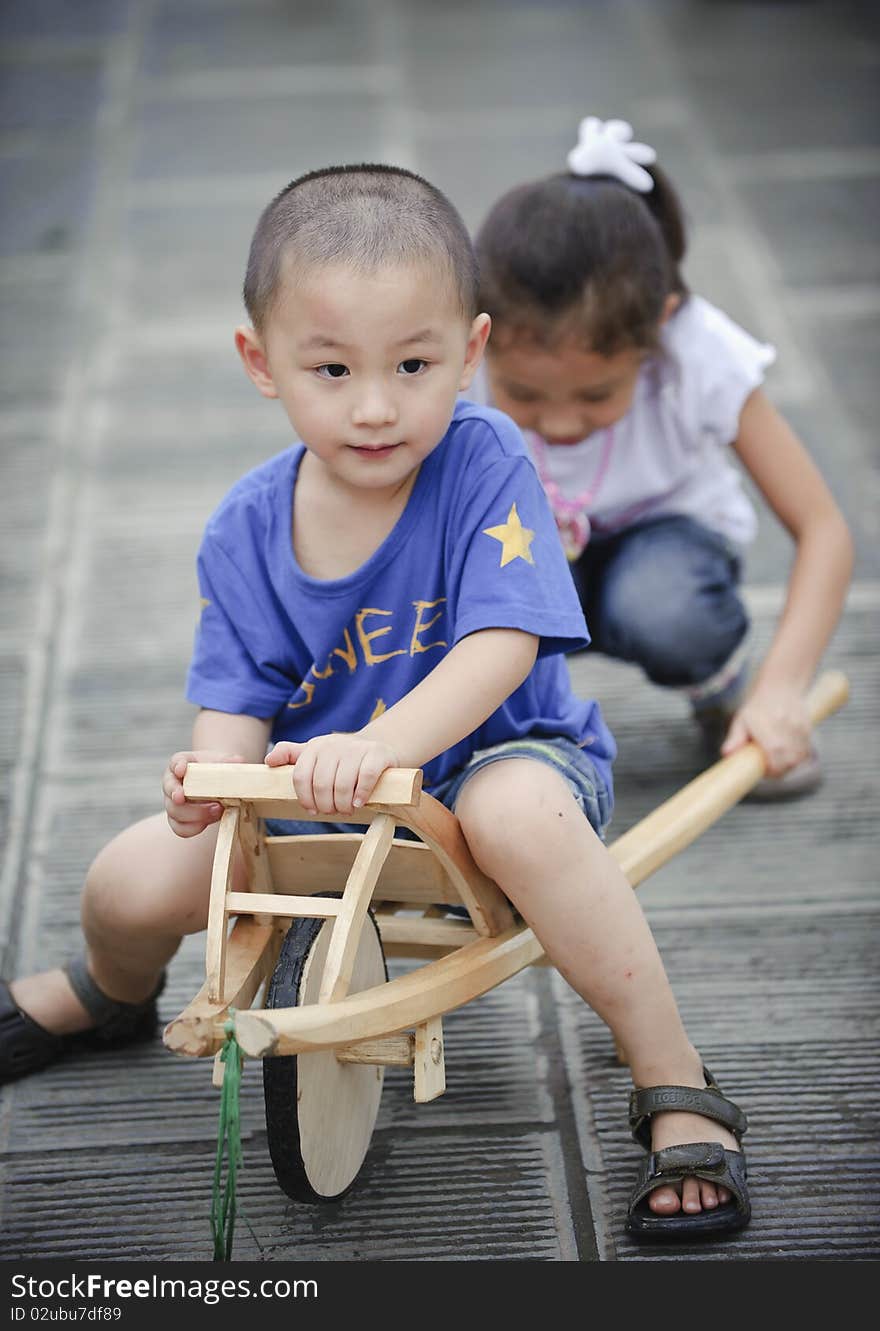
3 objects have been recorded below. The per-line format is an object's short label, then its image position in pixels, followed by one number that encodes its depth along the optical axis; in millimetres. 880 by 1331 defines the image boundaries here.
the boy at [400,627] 3277
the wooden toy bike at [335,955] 3235
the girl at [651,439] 3620
